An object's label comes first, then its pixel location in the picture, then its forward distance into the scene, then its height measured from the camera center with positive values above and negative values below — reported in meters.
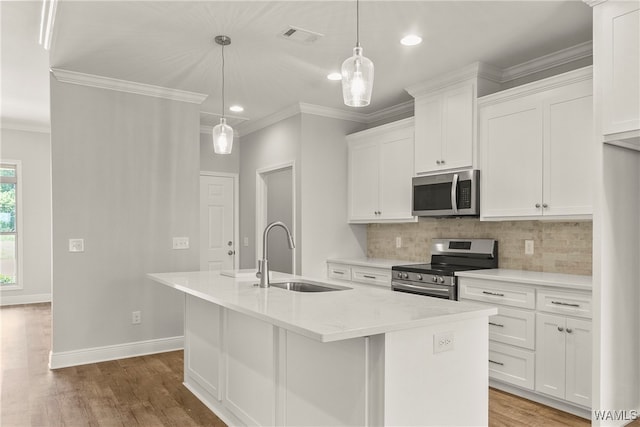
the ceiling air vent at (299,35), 3.16 +1.24
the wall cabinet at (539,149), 3.15 +0.46
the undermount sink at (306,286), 2.90 -0.49
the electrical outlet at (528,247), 3.79 -0.29
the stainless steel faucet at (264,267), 2.85 -0.35
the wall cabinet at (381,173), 4.66 +0.41
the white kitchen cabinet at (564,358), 2.92 -0.95
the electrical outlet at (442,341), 1.99 -0.56
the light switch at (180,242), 4.64 -0.31
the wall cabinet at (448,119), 3.88 +0.83
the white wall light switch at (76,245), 4.11 -0.30
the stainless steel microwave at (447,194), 3.85 +0.15
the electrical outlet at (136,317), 4.39 -1.00
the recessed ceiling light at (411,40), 3.29 +1.24
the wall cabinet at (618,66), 2.52 +0.81
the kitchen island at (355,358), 1.85 -0.66
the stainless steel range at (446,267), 3.77 -0.49
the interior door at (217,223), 6.36 -0.15
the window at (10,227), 7.05 -0.23
